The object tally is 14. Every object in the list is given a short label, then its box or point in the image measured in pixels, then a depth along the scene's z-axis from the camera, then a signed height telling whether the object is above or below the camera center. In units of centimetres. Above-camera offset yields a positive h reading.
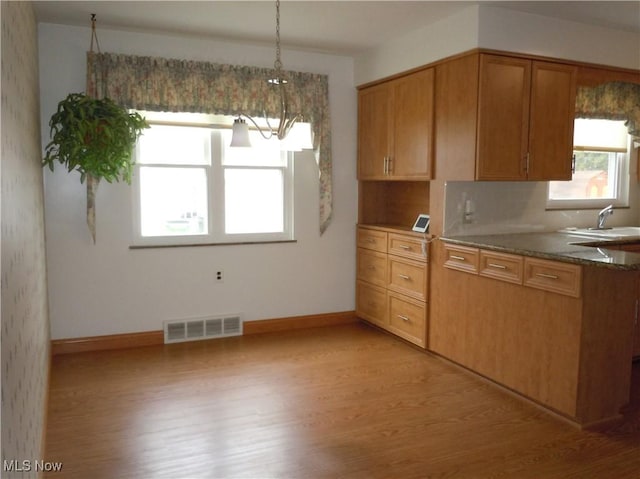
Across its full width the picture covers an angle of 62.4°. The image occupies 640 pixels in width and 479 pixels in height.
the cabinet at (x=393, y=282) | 419 -78
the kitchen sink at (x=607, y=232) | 399 -32
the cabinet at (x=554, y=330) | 294 -82
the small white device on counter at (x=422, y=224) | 421 -27
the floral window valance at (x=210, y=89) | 405 +82
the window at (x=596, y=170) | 466 +21
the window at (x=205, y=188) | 437 +2
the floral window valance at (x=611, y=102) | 440 +76
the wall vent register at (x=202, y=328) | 448 -119
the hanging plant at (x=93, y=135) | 349 +36
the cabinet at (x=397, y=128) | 408 +53
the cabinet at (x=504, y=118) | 361 +52
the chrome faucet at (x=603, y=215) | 445 -19
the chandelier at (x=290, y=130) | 248 +29
